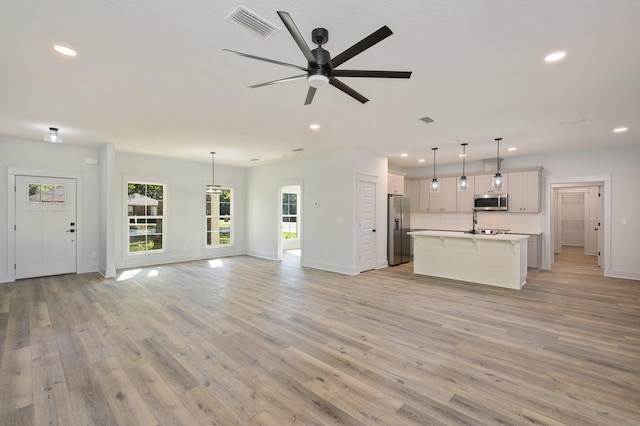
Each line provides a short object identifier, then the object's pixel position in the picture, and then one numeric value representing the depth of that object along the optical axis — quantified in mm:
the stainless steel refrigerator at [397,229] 7523
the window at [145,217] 7395
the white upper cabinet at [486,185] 7484
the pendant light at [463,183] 5984
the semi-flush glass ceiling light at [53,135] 4961
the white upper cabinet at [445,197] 8422
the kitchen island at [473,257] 5336
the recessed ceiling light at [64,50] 2553
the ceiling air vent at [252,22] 2064
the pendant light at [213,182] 7451
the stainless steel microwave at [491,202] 7461
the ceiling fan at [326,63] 1900
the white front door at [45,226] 5949
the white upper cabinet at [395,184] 7918
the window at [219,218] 8836
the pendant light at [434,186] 6358
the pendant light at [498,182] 5457
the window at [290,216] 11375
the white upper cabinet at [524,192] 7105
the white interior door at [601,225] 6781
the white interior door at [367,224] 6689
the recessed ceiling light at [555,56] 2588
